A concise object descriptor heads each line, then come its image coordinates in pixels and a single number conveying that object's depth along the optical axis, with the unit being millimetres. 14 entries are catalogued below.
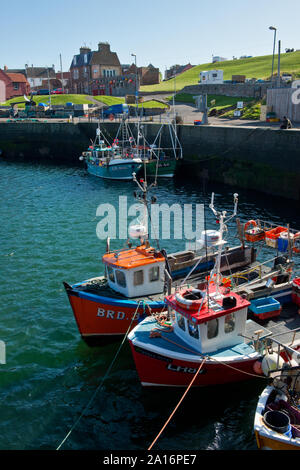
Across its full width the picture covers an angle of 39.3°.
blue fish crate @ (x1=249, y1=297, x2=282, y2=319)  12992
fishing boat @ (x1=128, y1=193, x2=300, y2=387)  11047
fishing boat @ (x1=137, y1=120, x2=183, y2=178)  38125
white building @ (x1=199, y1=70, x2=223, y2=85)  62031
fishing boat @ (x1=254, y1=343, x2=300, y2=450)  8711
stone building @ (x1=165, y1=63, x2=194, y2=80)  100469
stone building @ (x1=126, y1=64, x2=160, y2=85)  82750
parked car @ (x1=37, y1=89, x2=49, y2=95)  83088
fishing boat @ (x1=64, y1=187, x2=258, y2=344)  13531
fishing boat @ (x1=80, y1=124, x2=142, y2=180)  38125
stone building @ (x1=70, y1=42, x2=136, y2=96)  79562
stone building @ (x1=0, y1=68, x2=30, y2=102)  83188
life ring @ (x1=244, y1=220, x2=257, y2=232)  17625
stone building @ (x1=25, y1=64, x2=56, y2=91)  102250
